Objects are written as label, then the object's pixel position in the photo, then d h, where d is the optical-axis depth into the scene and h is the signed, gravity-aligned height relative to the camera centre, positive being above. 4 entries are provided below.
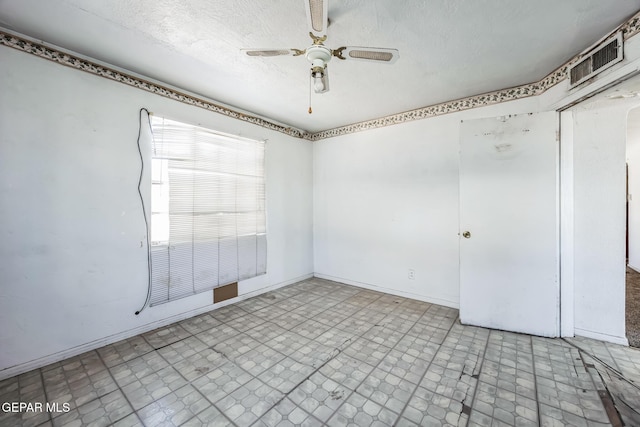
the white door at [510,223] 2.46 -0.09
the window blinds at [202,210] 2.75 +0.06
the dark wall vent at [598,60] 1.86 +1.22
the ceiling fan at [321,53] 1.35 +1.02
